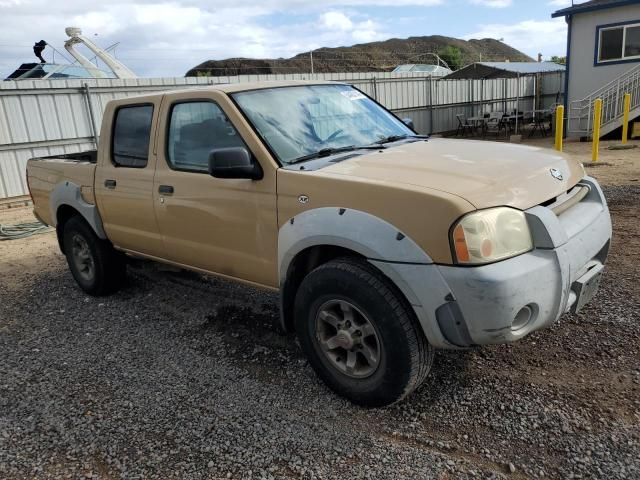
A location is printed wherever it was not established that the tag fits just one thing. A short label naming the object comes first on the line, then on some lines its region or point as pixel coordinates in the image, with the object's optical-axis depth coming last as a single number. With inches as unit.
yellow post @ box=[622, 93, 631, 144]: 567.2
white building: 638.5
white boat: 733.1
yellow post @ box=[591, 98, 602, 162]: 457.4
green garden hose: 329.7
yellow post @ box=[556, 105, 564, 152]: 450.9
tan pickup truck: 102.4
